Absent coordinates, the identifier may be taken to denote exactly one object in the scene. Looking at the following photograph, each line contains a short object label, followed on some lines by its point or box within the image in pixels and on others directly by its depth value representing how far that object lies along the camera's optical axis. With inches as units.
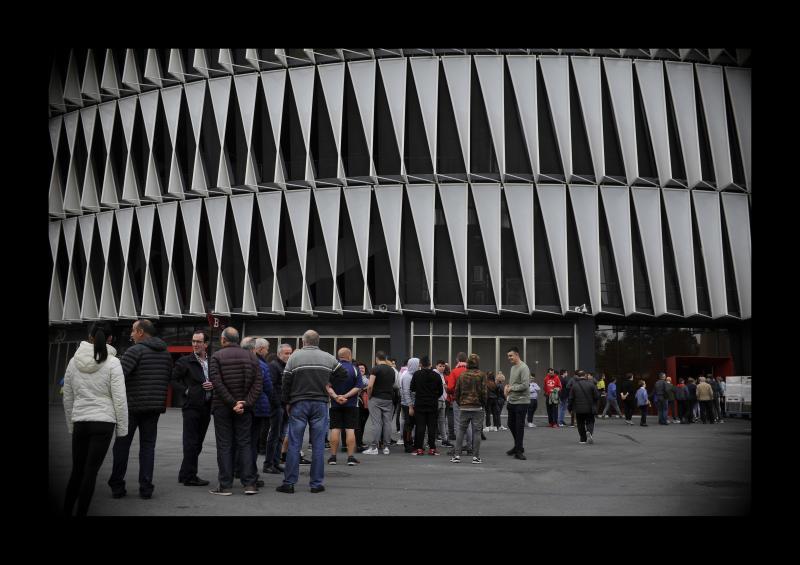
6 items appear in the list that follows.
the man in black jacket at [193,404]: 416.2
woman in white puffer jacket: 313.3
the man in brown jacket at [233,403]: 385.7
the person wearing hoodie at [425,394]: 594.9
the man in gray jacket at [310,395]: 401.7
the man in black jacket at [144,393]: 377.4
